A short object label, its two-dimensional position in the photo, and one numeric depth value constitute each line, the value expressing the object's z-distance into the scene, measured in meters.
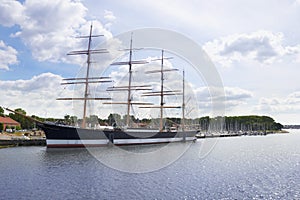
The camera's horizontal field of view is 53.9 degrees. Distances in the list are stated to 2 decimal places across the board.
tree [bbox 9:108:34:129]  131.25
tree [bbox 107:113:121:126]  90.25
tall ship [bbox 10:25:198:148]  62.25
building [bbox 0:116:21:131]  111.34
